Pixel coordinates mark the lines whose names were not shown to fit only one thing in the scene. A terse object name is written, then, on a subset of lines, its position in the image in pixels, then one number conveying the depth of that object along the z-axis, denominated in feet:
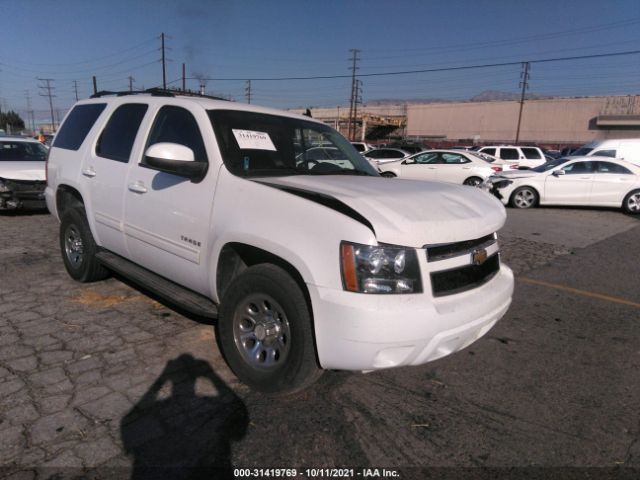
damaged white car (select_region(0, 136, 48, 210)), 27.89
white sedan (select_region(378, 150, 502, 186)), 52.54
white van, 59.67
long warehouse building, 202.18
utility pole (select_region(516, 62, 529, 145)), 211.96
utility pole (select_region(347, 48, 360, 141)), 194.92
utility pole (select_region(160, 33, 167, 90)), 161.36
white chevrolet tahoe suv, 8.03
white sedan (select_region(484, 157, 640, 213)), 42.14
